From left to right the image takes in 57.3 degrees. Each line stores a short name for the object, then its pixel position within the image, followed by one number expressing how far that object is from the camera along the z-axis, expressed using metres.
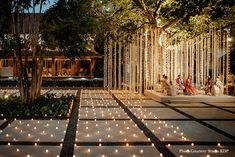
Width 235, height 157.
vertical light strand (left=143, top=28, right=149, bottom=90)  11.00
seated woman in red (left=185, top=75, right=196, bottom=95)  9.42
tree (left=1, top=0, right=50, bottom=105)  7.22
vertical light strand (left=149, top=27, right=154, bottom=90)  10.56
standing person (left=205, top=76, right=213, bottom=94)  9.66
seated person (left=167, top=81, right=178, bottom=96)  8.99
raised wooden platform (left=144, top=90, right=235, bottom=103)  8.78
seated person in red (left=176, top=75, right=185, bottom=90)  9.82
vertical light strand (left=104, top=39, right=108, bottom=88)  13.01
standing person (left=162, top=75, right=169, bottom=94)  9.13
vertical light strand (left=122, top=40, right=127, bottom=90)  12.83
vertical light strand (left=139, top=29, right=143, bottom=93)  11.82
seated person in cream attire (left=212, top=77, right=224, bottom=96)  9.32
